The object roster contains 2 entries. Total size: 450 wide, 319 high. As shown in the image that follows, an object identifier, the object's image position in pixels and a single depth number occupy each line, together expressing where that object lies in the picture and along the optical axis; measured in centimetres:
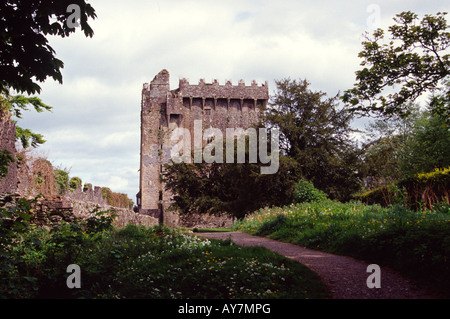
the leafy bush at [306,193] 2394
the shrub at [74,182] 3088
